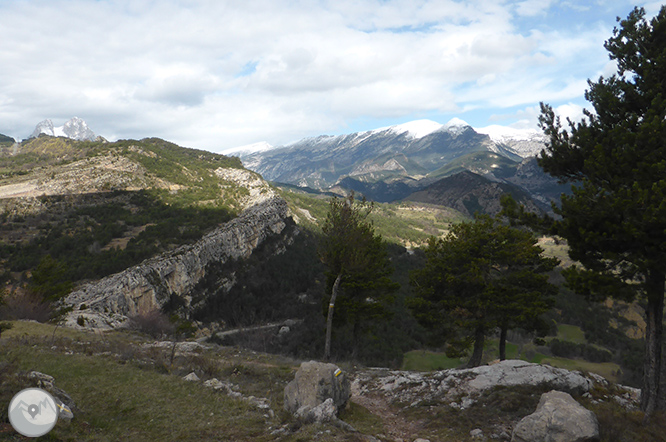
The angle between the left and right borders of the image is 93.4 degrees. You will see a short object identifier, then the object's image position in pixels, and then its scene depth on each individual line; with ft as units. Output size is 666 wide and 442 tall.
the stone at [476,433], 27.85
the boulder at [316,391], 28.58
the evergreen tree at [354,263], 69.15
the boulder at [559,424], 22.70
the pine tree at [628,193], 27.81
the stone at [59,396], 22.54
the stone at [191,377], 39.47
